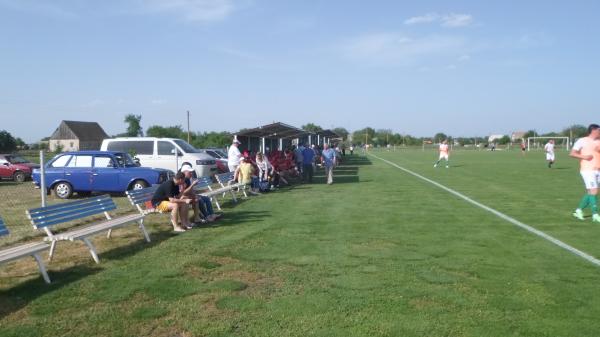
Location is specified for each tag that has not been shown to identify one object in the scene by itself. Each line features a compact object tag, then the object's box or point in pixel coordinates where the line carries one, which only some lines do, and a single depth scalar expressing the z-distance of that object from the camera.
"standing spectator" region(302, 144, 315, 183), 21.44
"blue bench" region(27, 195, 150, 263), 7.31
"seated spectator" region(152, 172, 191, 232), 10.02
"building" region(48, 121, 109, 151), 90.69
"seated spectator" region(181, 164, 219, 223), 10.75
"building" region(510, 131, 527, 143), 148.49
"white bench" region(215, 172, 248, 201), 15.69
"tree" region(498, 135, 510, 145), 117.24
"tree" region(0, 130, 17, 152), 53.38
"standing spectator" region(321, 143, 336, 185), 20.52
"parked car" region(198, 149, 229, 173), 26.94
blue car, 16.31
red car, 25.20
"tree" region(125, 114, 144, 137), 97.61
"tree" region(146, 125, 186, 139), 83.12
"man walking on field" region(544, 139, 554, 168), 29.05
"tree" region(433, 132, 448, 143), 130.19
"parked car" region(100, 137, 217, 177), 21.47
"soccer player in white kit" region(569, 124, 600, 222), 10.51
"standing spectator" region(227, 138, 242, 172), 17.22
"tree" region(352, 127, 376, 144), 119.82
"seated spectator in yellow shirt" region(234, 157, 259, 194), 16.14
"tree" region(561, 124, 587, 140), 106.18
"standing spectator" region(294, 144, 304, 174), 21.61
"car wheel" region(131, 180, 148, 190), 16.48
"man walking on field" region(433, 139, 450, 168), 31.00
